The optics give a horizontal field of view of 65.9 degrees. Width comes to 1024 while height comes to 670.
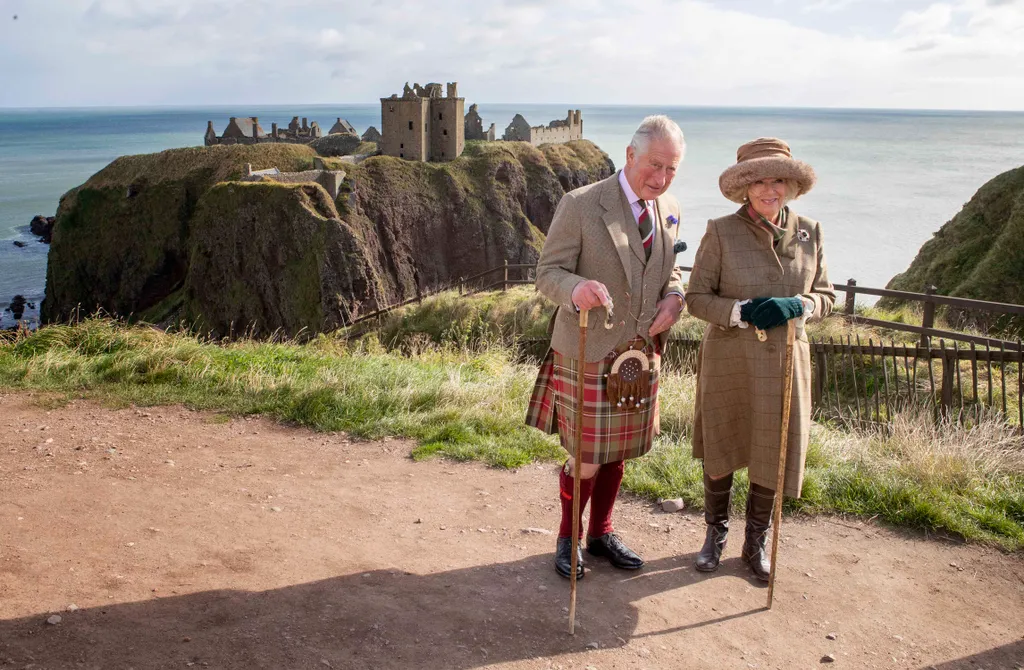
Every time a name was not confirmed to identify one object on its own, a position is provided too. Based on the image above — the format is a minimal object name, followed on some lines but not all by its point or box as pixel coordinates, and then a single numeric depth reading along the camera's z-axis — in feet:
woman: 13.50
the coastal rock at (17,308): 191.25
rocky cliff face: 166.91
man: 12.86
